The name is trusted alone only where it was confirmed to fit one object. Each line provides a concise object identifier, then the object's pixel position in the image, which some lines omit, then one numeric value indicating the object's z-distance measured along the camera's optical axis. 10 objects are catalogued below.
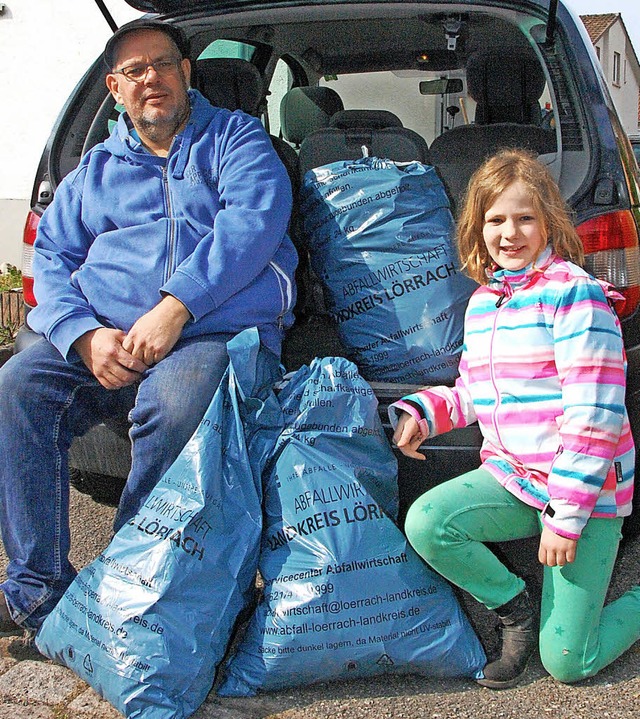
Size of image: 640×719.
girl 1.99
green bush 6.25
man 2.33
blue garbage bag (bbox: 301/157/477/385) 2.50
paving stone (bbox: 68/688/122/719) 2.01
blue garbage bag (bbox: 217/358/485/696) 2.05
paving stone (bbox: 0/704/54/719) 2.02
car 2.41
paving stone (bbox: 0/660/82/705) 2.09
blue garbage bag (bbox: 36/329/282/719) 1.96
